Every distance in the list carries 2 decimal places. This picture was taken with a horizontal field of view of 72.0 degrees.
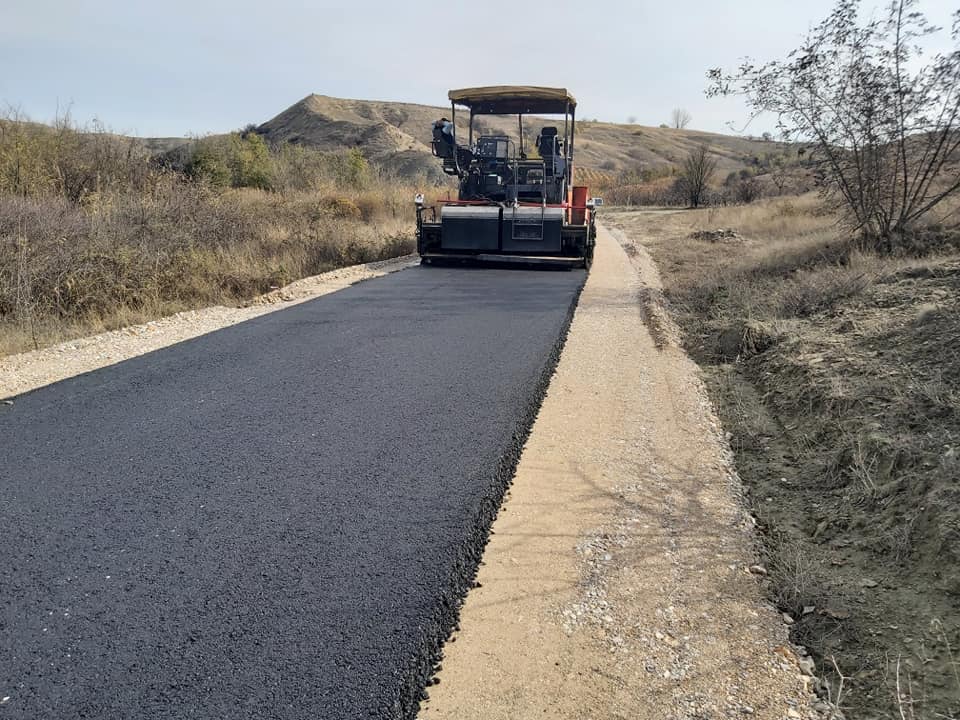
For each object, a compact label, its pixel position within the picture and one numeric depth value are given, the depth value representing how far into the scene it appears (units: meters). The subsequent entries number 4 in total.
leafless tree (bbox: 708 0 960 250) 10.52
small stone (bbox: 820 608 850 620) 2.55
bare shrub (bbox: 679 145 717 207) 36.78
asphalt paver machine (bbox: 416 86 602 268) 12.35
